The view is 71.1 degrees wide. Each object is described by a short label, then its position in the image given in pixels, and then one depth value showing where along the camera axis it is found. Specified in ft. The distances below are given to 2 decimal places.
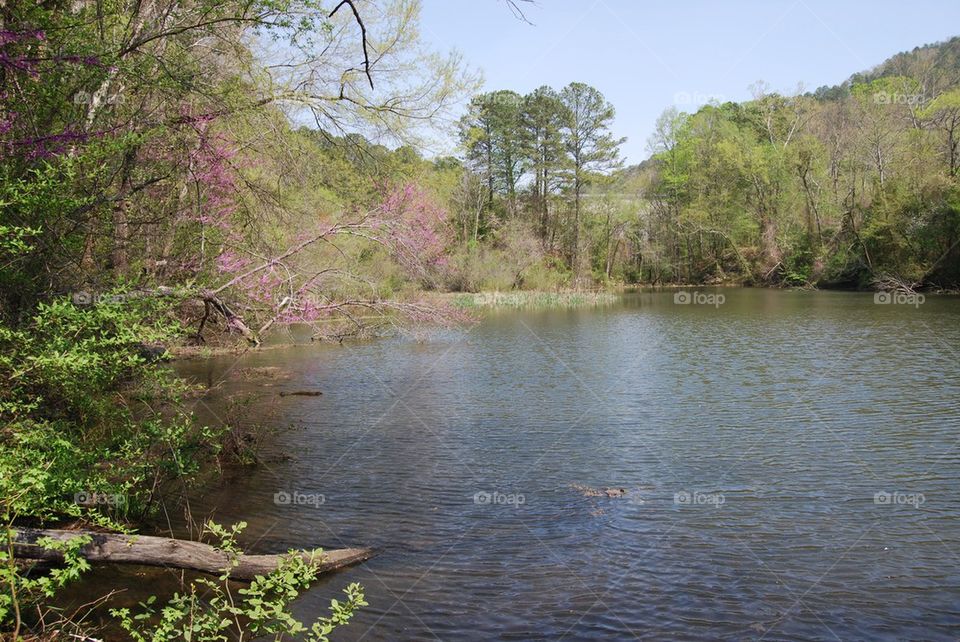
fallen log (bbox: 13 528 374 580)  17.37
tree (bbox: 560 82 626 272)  169.99
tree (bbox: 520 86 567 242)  170.50
